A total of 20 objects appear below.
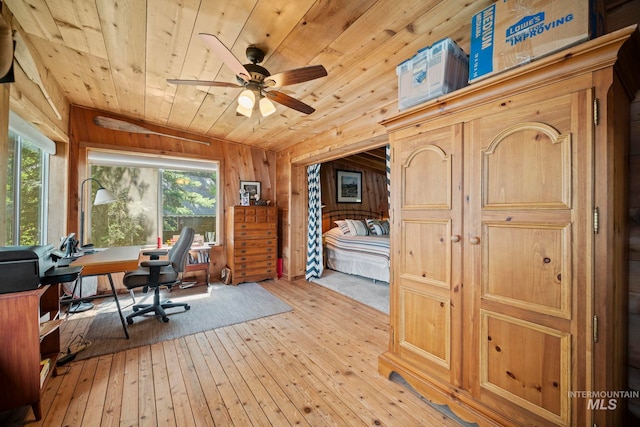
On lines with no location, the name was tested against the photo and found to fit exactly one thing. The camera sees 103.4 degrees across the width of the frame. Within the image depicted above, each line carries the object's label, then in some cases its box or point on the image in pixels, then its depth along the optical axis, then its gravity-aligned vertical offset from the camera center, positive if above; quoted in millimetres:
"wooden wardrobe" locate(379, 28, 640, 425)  1021 -121
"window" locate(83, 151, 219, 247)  3713 +227
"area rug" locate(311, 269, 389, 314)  3393 -1166
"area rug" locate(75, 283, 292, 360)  2365 -1188
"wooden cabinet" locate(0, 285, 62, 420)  1315 -736
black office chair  2650 -660
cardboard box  1047 +844
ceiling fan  1678 +983
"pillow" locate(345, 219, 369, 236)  5004 -286
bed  4129 -638
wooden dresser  4137 -497
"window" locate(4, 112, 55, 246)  2248 +287
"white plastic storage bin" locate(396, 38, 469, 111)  1495 +883
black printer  1297 -303
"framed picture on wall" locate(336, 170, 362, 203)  5852 +645
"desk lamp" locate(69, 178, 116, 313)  3008 +137
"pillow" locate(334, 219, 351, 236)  5035 -271
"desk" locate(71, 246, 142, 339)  2102 -432
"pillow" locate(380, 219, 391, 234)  5274 -237
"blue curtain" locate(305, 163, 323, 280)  4551 -166
